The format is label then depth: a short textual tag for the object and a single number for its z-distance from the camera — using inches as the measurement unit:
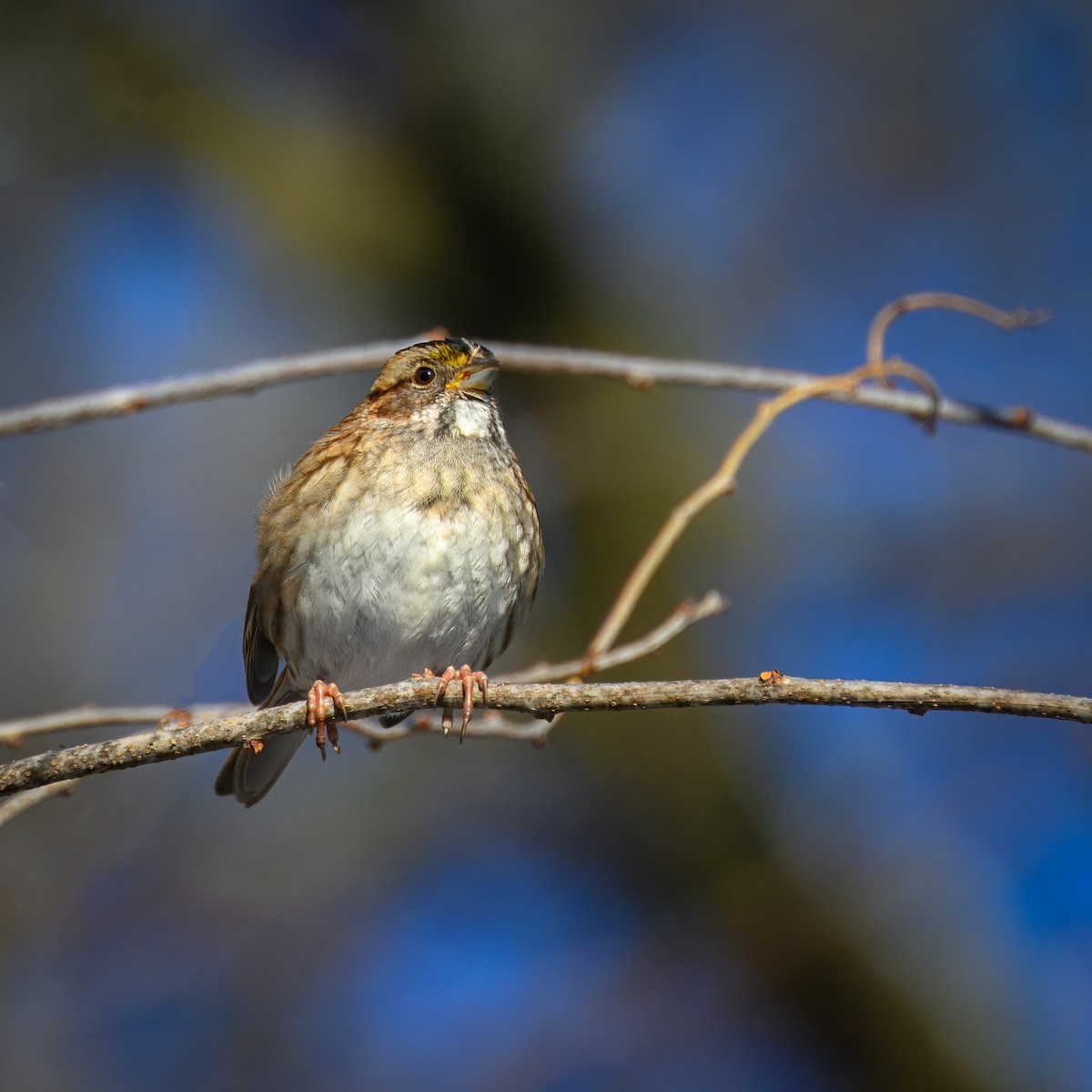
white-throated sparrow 327.9
